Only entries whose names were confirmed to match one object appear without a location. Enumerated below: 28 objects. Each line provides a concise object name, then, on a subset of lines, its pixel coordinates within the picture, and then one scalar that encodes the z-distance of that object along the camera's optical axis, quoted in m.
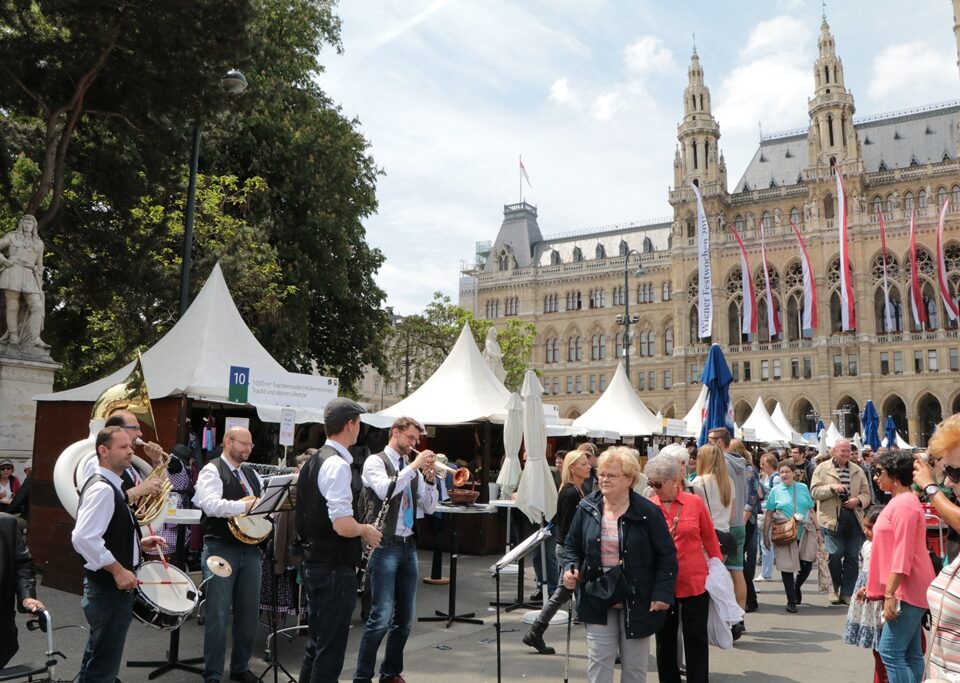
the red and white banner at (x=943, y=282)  44.20
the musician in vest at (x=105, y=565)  4.27
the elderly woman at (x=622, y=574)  4.34
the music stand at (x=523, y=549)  5.36
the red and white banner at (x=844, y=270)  40.81
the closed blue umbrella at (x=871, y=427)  27.53
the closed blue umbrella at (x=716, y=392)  11.36
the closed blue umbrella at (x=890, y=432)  30.77
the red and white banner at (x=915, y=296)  44.41
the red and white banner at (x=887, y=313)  49.75
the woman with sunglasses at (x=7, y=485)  10.64
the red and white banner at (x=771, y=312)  47.91
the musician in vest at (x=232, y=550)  5.53
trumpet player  5.16
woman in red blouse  4.87
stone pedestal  11.53
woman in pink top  4.29
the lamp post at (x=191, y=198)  12.32
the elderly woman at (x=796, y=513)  9.03
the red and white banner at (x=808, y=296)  43.44
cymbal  5.34
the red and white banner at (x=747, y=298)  45.68
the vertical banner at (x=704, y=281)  43.50
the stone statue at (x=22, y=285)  11.70
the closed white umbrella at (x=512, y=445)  10.88
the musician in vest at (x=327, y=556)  4.37
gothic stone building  52.81
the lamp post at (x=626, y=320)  27.93
